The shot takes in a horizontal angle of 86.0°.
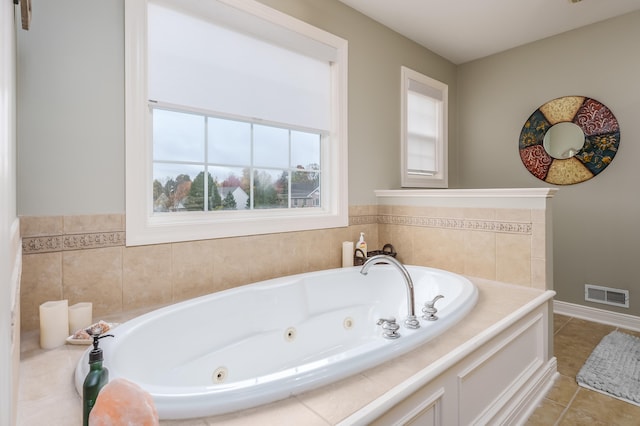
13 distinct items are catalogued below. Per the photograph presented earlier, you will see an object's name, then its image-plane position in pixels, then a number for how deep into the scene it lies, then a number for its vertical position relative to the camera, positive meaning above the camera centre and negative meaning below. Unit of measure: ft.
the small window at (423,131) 10.44 +2.65
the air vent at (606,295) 9.25 -2.34
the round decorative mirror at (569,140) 9.43 +2.08
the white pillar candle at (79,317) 4.60 -1.39
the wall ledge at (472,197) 6.82 +0.33
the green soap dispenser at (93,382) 2.45 -1.21
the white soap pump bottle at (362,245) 8.56 -0.82
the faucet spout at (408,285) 4.49 -1.10
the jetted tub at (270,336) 3.06 -1.68
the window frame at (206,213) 5.49 +0.72
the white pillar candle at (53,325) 4.21 -1.39
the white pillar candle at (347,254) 8.45 -1.03
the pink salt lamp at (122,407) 1.90 -1.10
